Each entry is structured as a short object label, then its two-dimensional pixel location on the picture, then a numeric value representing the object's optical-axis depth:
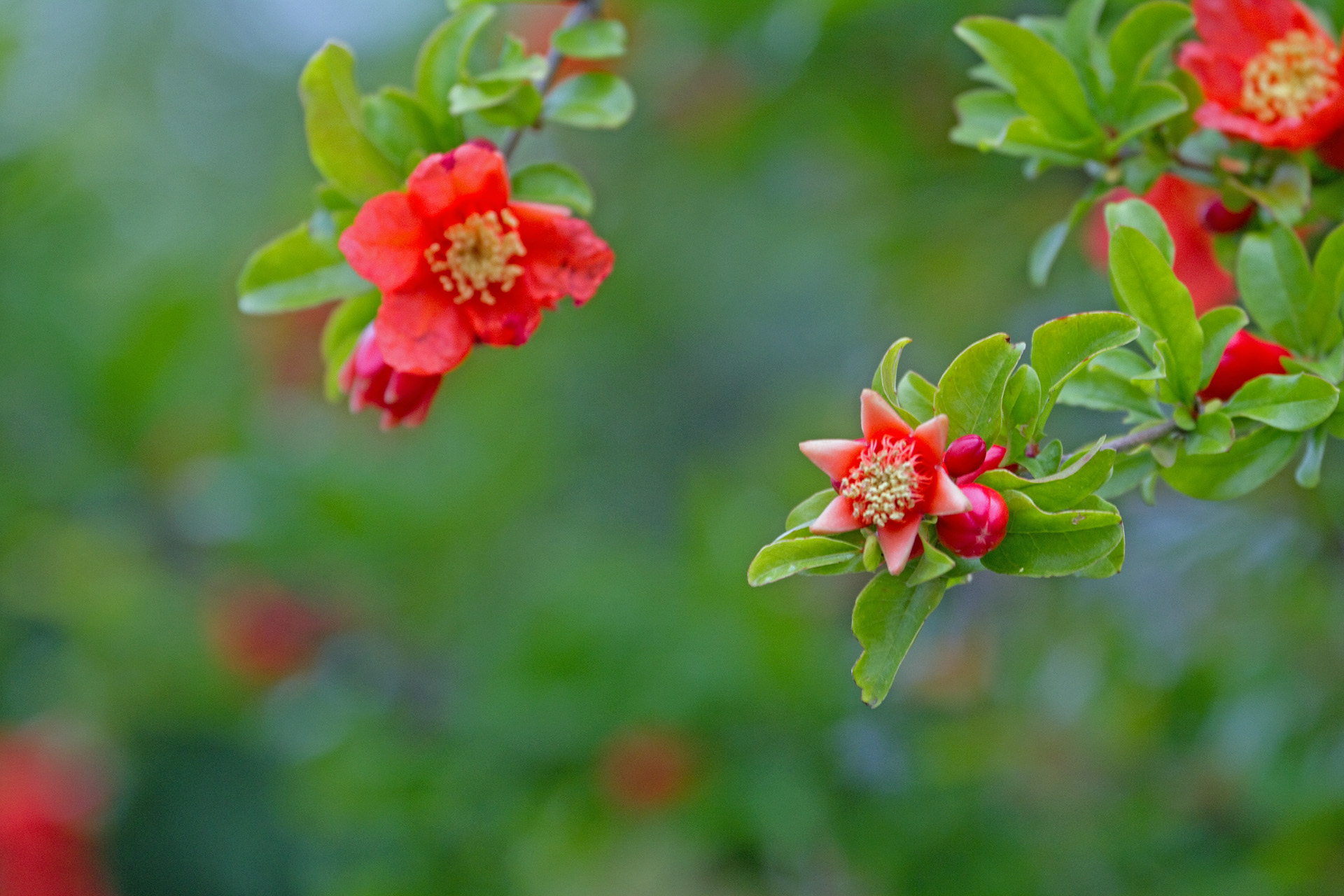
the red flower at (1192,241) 0.78
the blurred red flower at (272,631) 1.90
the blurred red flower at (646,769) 1.33
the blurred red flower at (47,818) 1.80
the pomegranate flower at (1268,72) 0.71
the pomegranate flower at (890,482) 0.66
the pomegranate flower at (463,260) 0.70
